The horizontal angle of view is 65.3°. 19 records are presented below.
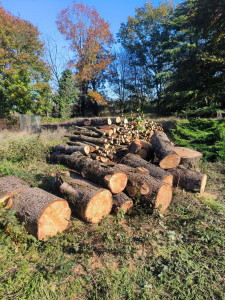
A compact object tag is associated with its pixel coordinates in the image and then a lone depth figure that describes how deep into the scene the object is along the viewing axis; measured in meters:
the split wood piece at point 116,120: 7.46
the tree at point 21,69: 11.59
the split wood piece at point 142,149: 5.40
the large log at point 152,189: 3.20
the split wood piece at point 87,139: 6.26
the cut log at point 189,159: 4.69
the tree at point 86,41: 20.02
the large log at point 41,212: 2.45
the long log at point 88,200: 2.84
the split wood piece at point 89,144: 5.70
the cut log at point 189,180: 4.04
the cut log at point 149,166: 3.85
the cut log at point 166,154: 4.45
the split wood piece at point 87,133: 7.05
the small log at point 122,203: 3.18
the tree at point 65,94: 19.67
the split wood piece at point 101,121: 7.45
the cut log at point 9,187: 2.91
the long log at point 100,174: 3.28
